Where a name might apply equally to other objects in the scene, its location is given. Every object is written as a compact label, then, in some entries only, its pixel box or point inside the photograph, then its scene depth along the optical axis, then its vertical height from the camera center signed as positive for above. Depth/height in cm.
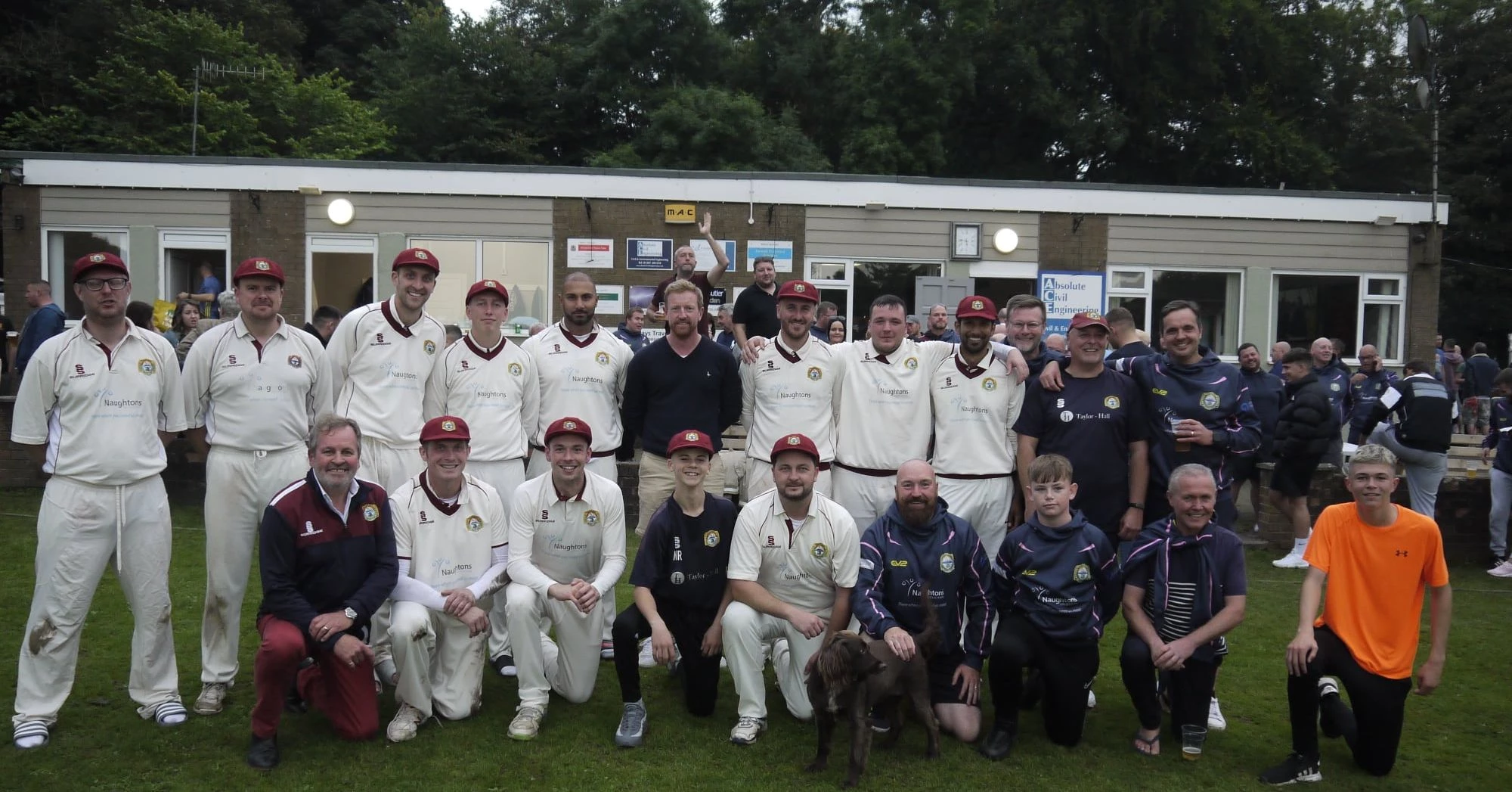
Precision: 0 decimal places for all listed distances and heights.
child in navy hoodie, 474 -120
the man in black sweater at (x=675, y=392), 592 -30
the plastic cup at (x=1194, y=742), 473 -177
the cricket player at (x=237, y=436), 498 -51
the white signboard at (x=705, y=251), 1494 +126
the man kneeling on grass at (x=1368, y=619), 450 -116
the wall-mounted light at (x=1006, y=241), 1559 +156
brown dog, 433 -143
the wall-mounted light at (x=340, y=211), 1472 +169
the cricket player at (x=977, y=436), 581 -50
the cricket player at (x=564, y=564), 497 -113
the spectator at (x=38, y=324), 975 +1
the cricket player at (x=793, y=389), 594 -27
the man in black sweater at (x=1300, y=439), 888 -73
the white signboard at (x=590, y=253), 1506 +121
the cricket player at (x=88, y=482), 460 -69
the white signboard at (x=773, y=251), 1520 +130
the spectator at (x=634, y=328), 911 +9
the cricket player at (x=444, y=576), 481 -117
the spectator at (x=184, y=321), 1152 +9
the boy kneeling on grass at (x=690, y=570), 502 -112
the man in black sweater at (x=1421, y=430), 898 -65
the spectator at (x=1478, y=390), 1670 -59
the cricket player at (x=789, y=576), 491 -113
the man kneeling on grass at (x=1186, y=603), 470 -115
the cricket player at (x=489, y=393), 573 -32
